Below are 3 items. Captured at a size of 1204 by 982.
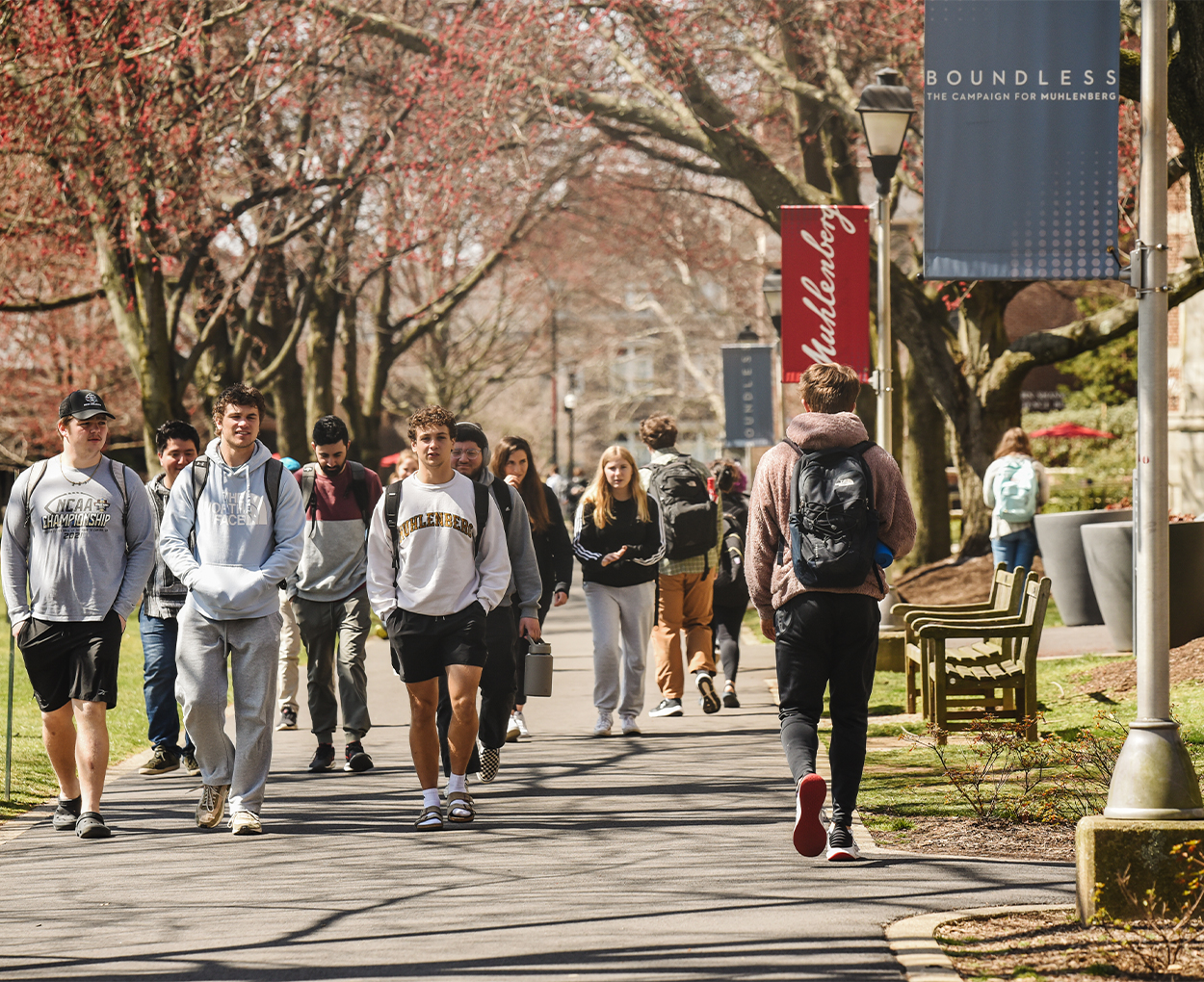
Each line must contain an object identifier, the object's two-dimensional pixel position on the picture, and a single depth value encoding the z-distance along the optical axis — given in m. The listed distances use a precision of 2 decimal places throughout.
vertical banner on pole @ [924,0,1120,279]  15.52
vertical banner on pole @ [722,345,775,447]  51.87
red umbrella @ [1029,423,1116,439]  65.87
